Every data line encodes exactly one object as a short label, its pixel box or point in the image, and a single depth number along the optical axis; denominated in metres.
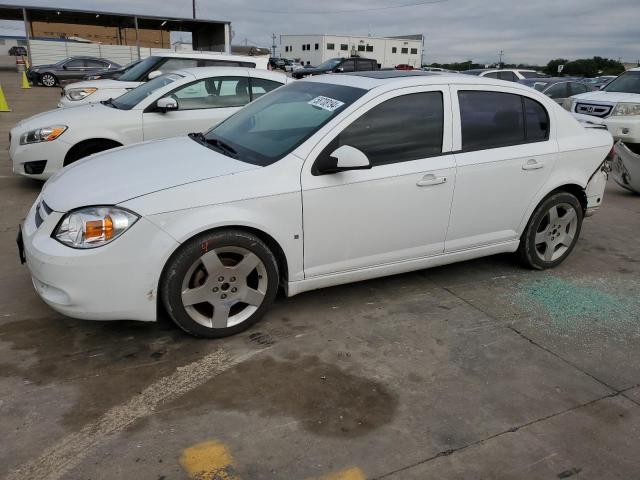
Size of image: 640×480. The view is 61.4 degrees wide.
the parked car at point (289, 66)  46.43
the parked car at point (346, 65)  27.34
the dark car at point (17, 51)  50.22
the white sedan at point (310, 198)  3.12
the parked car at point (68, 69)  25.27
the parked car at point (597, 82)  16.25
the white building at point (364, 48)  67.19
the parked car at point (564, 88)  14.62
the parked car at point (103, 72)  19.73
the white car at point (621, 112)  7.57
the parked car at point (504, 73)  17.95
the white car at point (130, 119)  6.32
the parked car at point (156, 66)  8.57
